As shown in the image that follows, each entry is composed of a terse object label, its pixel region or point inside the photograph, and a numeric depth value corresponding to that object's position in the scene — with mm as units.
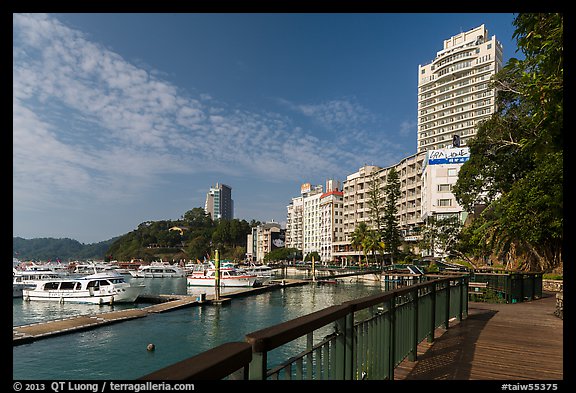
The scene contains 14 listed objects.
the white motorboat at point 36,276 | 52962
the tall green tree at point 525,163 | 5250
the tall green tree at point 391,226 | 64875
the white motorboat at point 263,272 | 68444
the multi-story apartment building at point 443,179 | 58688
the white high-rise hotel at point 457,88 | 86938
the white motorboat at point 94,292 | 35625
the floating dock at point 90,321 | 18681
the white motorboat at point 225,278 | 51781
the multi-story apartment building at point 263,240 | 134250
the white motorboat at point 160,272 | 83250
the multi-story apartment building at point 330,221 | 102062
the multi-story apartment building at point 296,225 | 122812
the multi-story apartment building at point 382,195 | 72062
